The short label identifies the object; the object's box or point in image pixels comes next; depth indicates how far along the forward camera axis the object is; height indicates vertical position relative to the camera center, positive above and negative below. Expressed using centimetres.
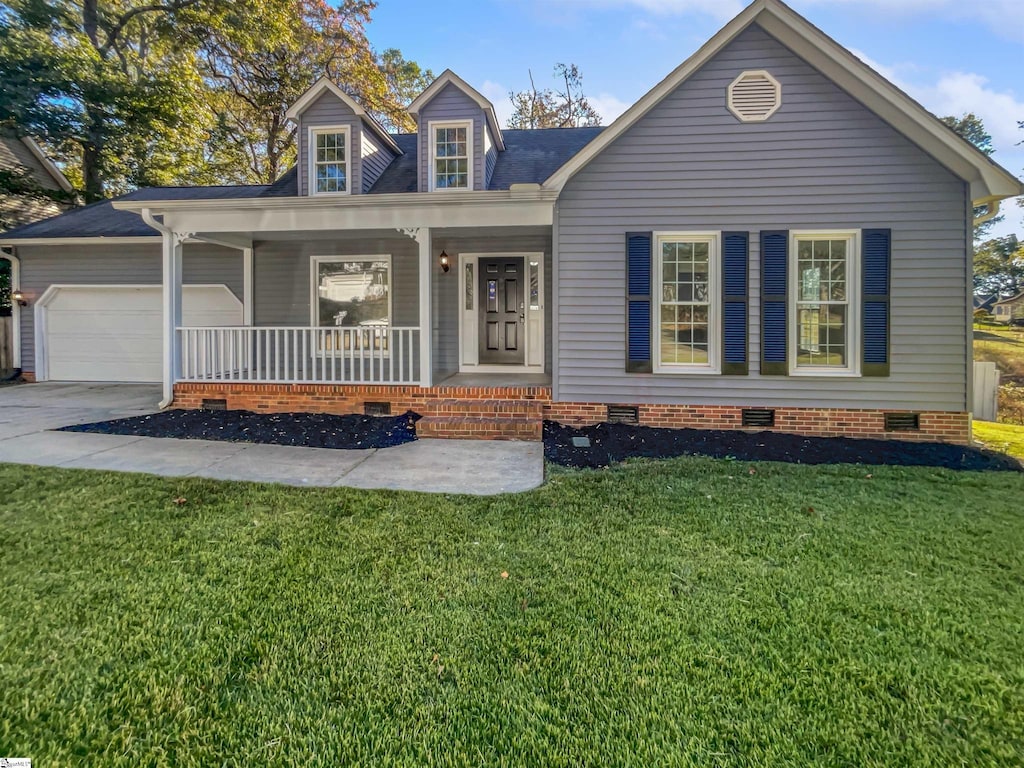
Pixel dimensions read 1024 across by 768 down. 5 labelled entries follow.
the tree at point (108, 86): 1403 +827
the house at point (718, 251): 637 +159
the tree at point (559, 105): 2058 +1089
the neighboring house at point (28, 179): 1439 +563
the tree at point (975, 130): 2660 +1274
